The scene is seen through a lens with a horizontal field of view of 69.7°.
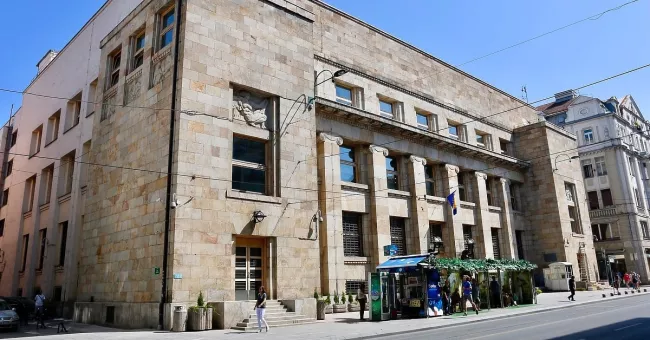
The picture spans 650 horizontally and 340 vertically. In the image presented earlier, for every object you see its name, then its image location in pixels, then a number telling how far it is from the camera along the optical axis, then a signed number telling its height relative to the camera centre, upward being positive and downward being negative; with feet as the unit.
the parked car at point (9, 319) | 66.08 -3.26
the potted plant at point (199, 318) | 56.29 -3.39
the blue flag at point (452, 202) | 100.57 +16.53
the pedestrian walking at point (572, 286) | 90.79 -1.87
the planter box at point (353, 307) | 78.95 -3.86
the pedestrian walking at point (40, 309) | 69.67 -2.09
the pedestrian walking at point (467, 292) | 71.43 -1.83
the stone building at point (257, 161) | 63.00 +20.68
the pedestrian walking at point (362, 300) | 68.01 -2.38
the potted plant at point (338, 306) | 76.74 -3.47
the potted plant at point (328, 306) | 74.53 -3.37
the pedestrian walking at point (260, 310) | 54.24 -2.60
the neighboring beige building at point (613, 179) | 165.37 +35.08
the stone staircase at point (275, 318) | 57.00 -4.08
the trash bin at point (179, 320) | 55.64 -3.55
